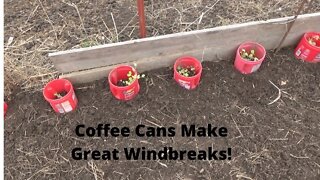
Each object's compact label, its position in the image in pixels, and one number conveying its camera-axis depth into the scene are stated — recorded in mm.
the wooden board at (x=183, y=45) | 1746
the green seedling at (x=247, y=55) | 1889
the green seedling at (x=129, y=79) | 1753
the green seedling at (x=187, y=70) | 1845
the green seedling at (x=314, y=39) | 1926
